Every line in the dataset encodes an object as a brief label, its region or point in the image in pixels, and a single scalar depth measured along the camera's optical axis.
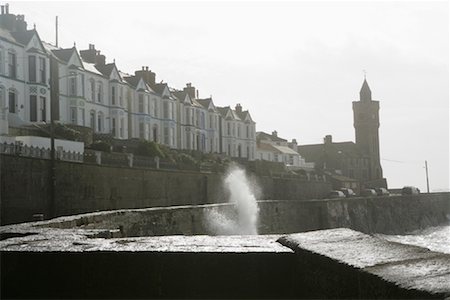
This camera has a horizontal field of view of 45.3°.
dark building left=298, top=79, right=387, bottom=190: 101.00
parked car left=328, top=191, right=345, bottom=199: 61.72
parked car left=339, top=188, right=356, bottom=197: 65.84
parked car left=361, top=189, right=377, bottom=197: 73.63
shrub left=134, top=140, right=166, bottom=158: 38.62
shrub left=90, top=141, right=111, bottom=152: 34.09
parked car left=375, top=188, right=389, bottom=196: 76.04
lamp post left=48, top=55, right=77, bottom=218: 22.95
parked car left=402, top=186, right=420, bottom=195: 75.44
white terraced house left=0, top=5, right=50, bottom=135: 34.78
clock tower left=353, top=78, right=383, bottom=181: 106.19
